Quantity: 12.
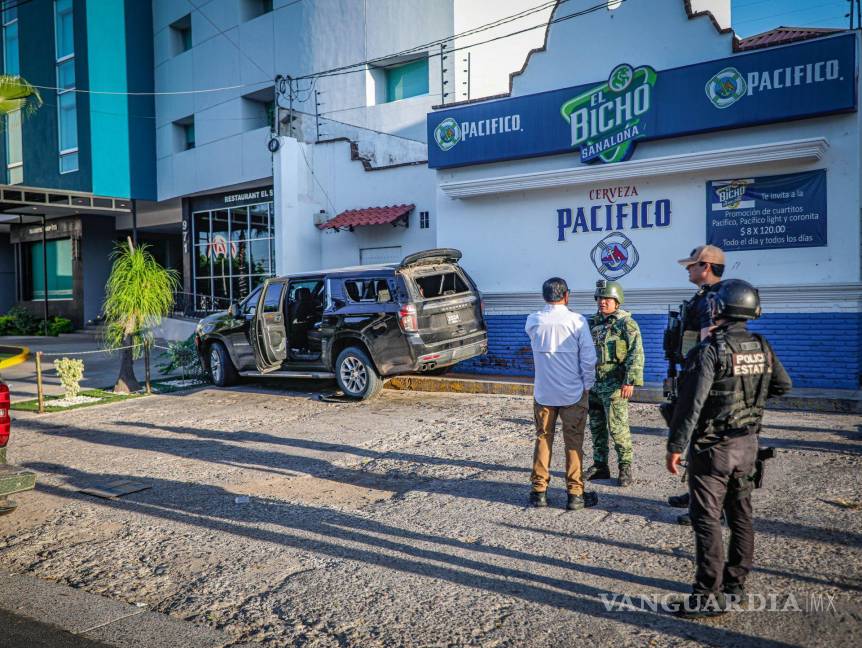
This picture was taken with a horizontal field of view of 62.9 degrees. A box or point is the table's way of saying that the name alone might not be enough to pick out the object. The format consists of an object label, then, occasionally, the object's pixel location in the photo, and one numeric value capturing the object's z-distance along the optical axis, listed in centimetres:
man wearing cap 521
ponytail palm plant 1208
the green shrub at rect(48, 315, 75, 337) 2652
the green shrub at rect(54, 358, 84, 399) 1157
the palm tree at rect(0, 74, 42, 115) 1298
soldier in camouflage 577
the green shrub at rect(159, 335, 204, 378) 1358
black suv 1009
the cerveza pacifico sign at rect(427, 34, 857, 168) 962
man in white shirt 538
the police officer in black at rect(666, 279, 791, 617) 363
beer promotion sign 996
